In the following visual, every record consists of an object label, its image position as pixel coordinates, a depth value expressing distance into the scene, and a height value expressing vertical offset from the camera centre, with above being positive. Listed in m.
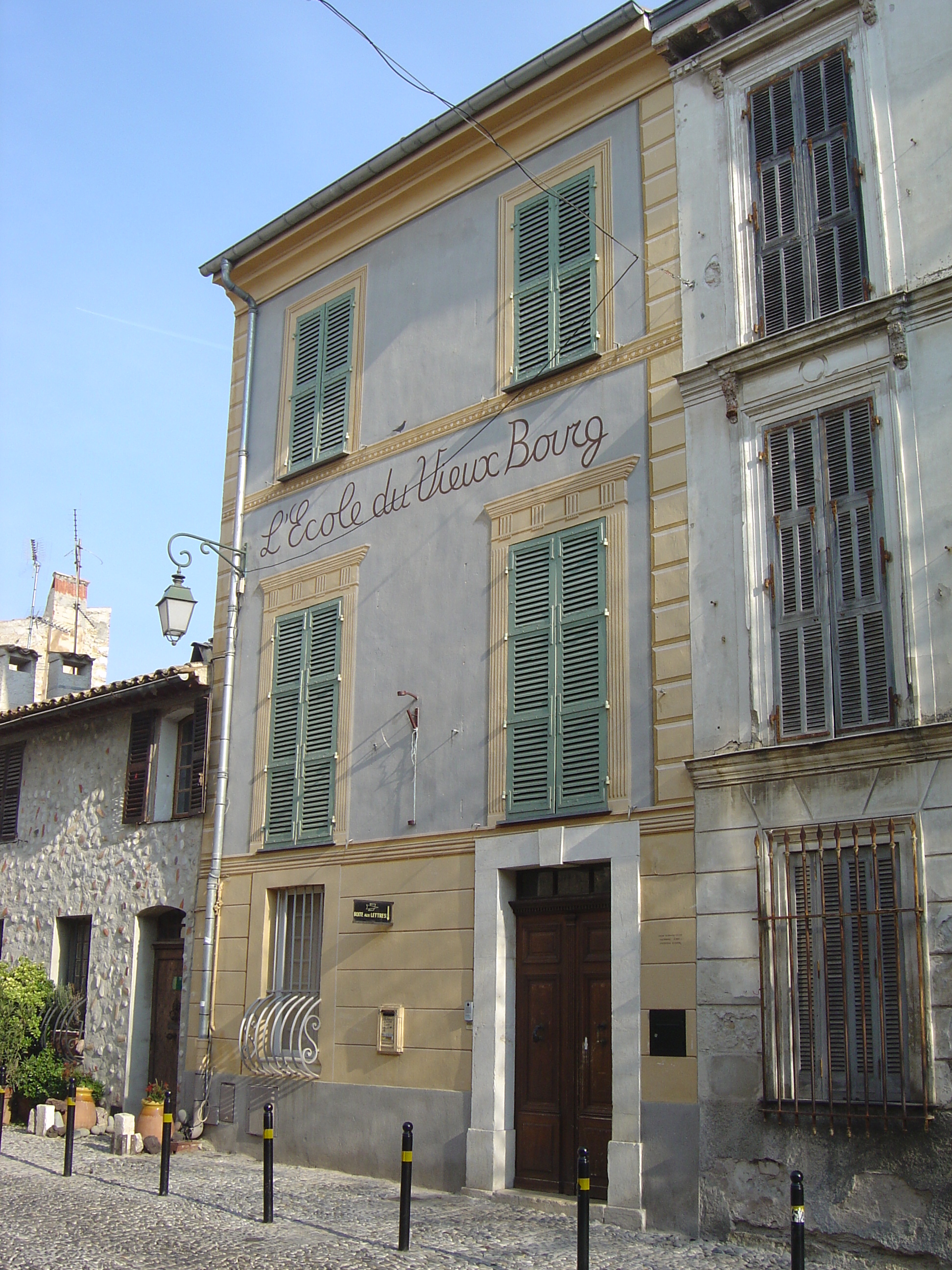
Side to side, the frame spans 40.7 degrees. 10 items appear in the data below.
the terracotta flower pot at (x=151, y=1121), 13.05 -1.66
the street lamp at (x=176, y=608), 13.05 +3.42
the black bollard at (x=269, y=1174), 9.36 -1.56
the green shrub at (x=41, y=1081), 15.17 -1.49
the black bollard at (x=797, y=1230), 6.13 -1.24
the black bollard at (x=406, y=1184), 8.29 -1.42
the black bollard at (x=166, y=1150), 10.07 -1.53
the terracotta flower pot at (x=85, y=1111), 14.22 -1.72
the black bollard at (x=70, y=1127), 11.05 -1.49
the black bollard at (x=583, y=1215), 7.14 -1.40
